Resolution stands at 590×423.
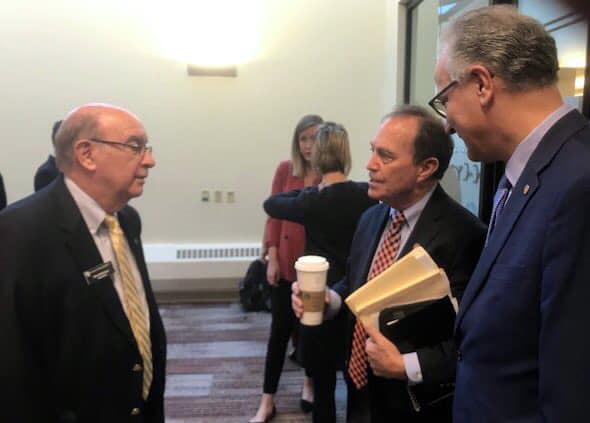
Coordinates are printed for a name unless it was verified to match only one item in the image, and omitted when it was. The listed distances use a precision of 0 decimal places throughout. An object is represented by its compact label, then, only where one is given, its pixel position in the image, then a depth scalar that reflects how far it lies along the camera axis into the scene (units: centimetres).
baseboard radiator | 434
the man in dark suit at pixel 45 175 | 283
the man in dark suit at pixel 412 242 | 117
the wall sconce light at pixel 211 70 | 432
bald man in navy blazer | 111
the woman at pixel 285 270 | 247
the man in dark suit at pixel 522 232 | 73
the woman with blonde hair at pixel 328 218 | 188
